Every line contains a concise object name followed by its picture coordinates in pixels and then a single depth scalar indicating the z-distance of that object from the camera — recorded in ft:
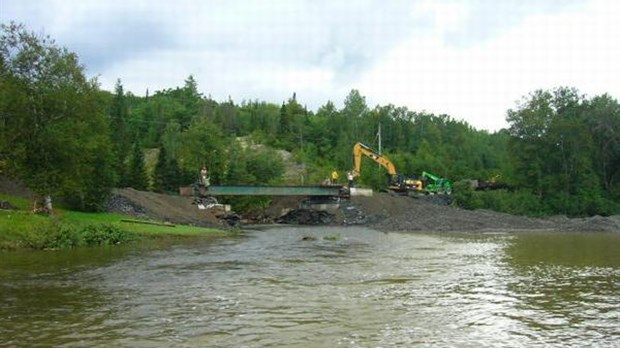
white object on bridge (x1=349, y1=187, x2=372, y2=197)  230.68
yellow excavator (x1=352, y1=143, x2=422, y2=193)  253.44
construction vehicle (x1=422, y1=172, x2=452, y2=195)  268.82
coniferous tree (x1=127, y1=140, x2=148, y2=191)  243.42
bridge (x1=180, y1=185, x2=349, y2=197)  203.41
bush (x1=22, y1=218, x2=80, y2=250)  101.55
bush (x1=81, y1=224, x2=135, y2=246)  110.76
